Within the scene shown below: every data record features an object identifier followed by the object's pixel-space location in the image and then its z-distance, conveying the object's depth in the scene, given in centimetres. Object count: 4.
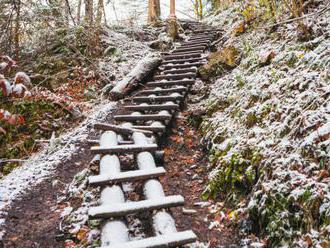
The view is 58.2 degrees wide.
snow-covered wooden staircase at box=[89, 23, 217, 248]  271
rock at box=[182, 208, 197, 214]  369
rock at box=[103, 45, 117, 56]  977
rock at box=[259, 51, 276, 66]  555
